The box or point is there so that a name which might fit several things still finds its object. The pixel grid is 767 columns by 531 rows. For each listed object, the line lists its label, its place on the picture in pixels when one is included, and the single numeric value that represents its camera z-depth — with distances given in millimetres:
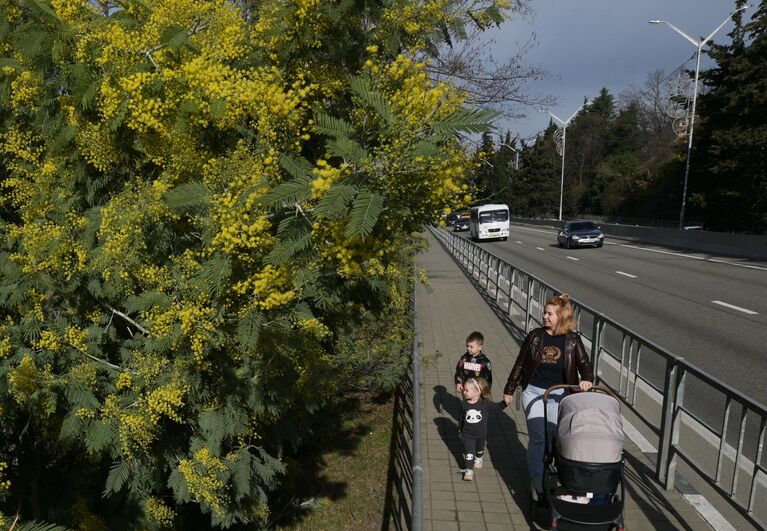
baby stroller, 4074
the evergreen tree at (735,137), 36875
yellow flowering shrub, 3105
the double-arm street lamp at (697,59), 33594
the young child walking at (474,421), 5523
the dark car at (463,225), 55525
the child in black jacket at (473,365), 6098
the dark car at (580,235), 32938
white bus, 40094
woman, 4922
